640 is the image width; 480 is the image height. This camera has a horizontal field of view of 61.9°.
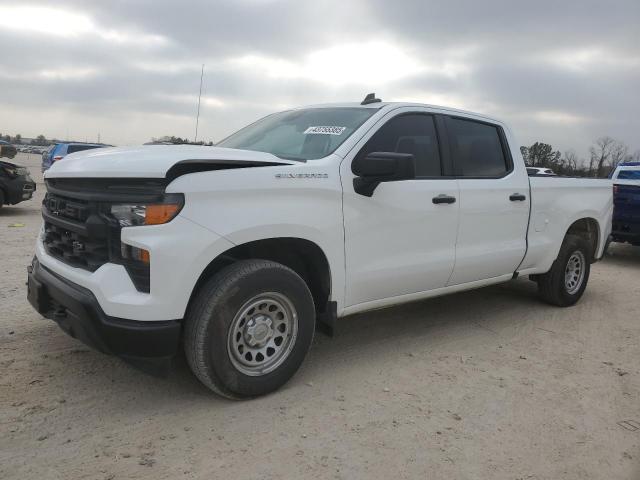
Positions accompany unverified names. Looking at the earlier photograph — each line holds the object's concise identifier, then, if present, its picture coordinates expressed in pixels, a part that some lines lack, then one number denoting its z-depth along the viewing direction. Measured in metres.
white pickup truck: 2.84
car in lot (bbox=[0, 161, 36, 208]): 11.12
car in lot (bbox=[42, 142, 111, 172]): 17.77
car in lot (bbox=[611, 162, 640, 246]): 8.96
